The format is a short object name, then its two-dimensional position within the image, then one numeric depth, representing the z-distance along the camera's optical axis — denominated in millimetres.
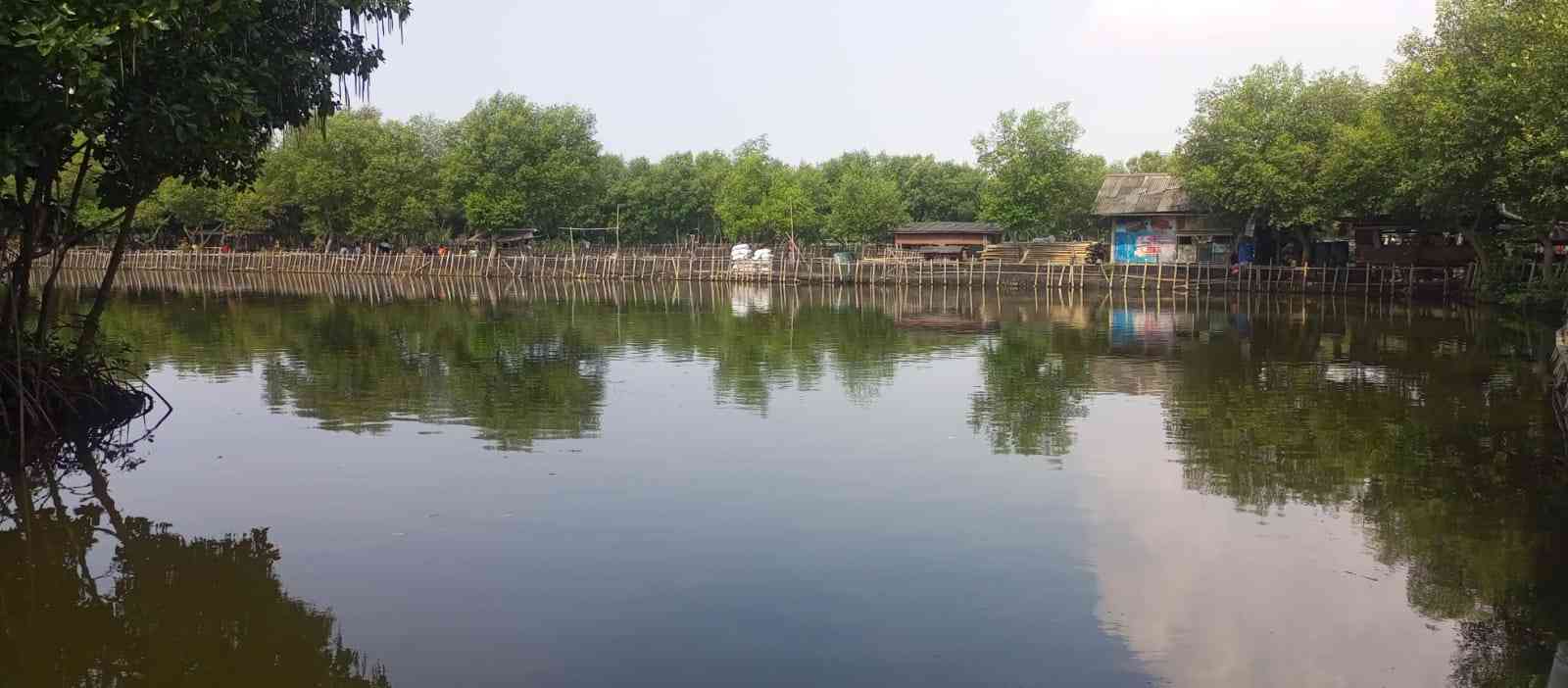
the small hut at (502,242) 73562
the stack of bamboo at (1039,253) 59281
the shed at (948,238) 66062
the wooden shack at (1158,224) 55750
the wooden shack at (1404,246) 45062
